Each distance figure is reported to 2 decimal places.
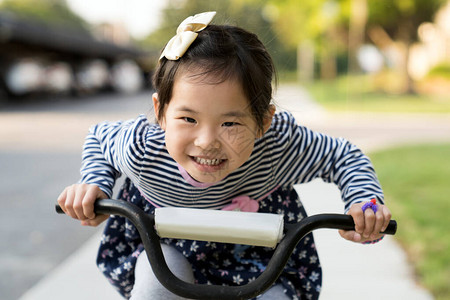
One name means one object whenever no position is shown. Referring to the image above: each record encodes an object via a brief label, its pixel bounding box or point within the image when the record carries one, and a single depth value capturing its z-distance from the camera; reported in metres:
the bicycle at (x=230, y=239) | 1.25
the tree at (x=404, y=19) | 20.45
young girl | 1.33
